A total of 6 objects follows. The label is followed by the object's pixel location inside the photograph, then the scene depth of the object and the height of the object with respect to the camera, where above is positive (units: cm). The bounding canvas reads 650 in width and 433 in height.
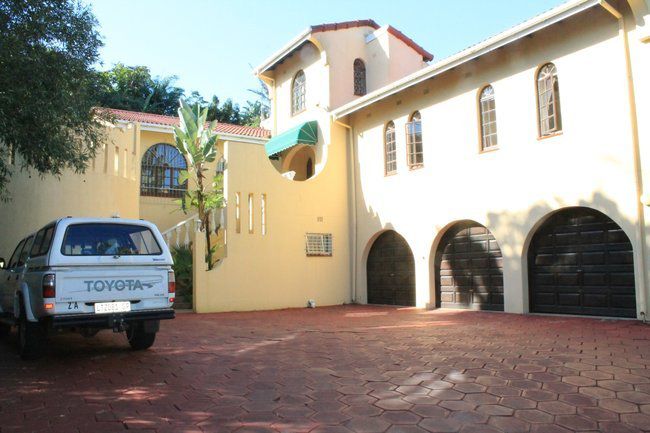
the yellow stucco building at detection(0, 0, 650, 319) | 928 +200
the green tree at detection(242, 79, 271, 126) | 3791 +1248
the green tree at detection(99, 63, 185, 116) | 3255 +1230
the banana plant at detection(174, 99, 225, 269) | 1404 +330
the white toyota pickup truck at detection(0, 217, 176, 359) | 580 -18
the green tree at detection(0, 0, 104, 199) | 654 +282
